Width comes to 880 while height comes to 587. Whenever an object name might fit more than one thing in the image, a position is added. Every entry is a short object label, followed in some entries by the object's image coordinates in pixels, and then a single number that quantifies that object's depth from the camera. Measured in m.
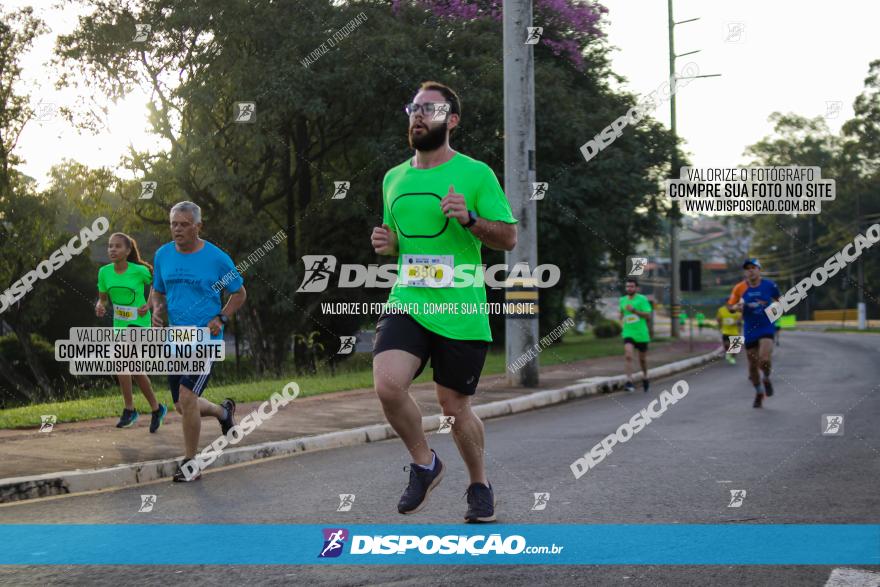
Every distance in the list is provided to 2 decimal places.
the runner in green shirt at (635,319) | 16.39
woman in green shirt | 10.62
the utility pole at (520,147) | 15.28
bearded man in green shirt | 5.09
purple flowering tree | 25.09
